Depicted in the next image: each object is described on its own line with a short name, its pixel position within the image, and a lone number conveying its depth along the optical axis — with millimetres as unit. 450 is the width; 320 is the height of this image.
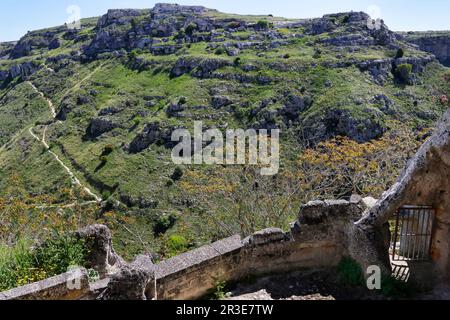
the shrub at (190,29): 87125
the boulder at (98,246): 9352
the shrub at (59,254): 8680
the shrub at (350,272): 8031
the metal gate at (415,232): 8094
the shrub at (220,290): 7867
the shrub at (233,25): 88312
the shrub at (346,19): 75625
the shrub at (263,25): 85112
